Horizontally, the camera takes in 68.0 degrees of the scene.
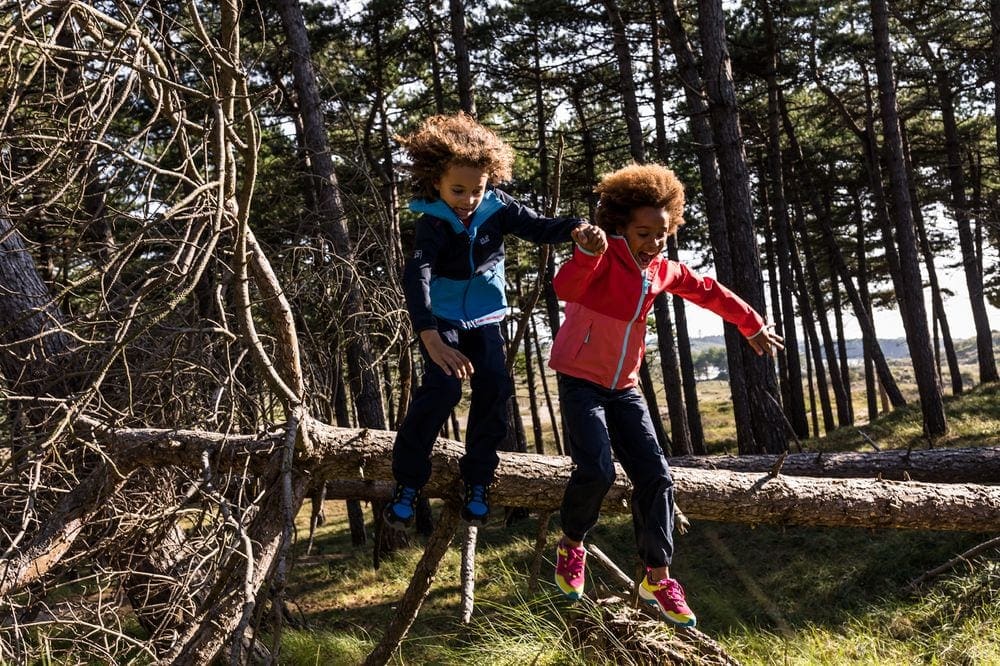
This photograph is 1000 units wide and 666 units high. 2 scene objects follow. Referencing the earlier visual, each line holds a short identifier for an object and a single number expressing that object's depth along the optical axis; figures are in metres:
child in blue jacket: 3.51
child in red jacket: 3.58
